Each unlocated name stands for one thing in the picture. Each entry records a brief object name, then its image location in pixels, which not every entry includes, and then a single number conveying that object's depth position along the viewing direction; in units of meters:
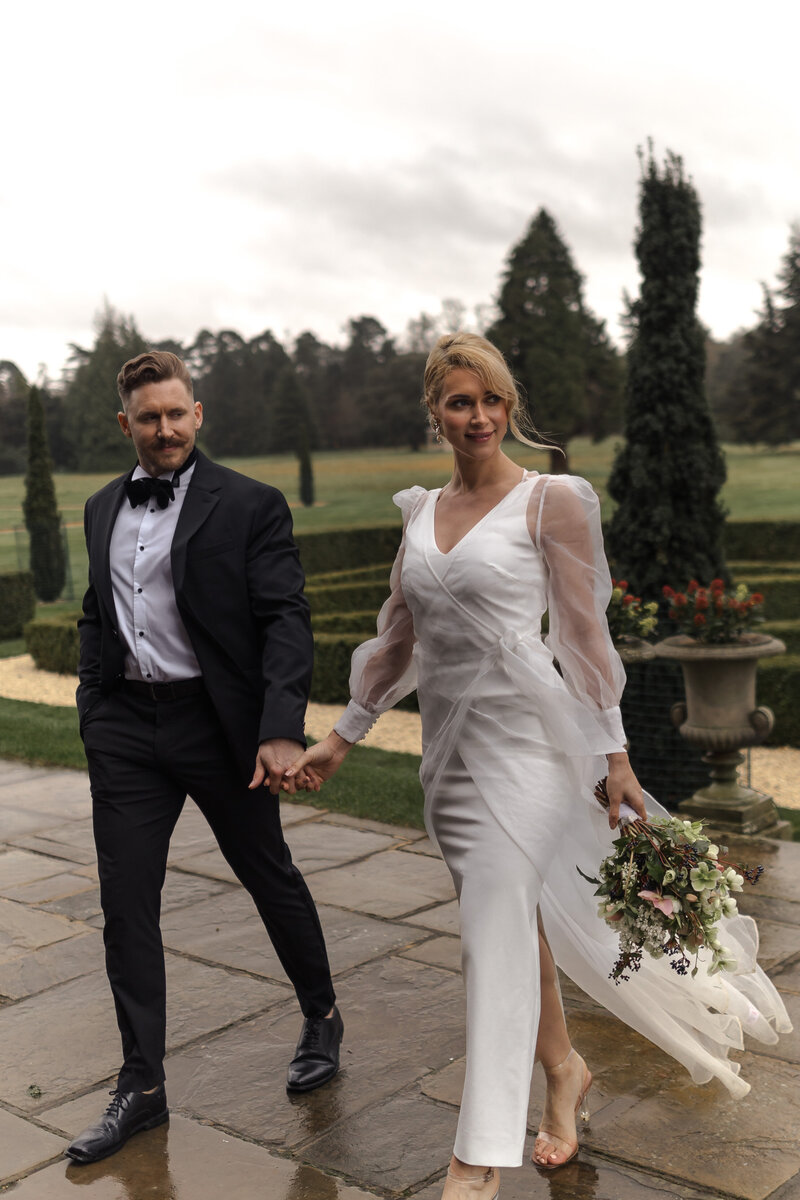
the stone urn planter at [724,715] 5.39
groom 2.71
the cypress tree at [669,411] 8.98
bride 2.29
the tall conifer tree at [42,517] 20.17
